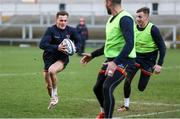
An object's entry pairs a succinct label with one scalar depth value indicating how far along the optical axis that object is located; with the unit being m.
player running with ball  14.02
